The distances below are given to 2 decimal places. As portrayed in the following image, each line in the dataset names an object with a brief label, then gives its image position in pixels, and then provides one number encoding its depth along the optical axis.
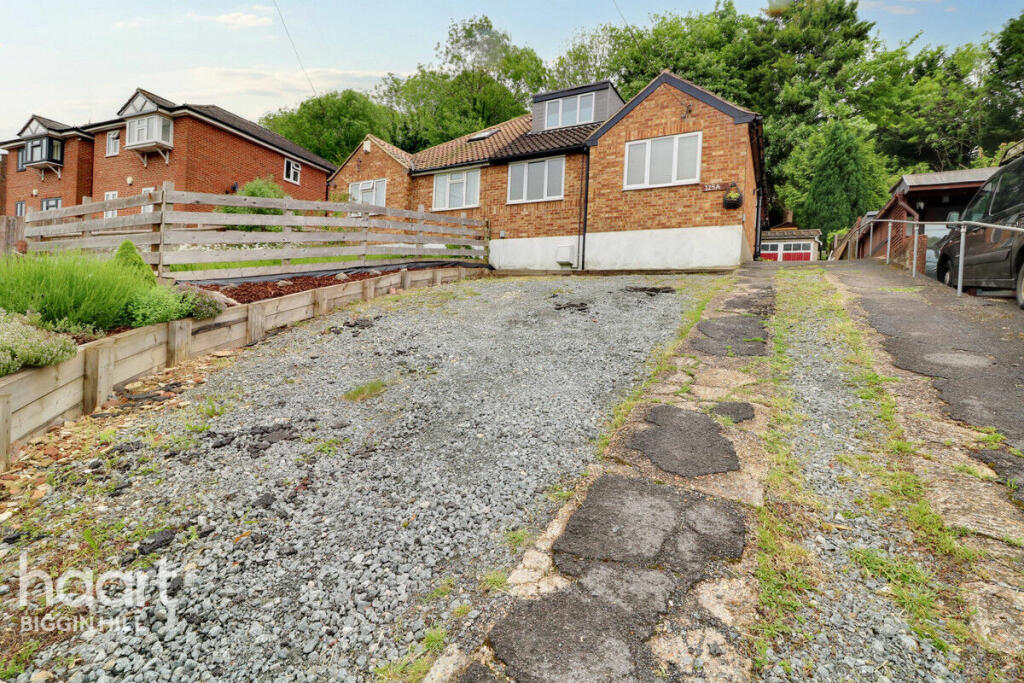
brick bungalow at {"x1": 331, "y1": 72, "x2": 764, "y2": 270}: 12.95
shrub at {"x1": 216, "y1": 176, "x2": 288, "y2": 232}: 12.46
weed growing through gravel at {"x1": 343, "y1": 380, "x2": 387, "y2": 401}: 4.79
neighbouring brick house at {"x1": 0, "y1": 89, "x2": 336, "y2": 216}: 22.20
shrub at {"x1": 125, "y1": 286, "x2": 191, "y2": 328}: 5.12
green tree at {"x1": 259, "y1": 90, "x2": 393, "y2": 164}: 39.38
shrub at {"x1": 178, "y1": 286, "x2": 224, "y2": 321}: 5.63
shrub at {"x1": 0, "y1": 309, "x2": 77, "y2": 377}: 3.52
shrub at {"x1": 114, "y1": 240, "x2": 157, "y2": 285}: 5.76
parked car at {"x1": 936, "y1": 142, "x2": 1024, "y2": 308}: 6.84
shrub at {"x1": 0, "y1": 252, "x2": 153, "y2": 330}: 4.61
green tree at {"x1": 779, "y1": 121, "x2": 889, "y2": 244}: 28.11
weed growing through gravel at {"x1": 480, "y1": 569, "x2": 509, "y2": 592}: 2.32
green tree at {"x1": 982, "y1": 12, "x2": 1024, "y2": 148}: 32.53
